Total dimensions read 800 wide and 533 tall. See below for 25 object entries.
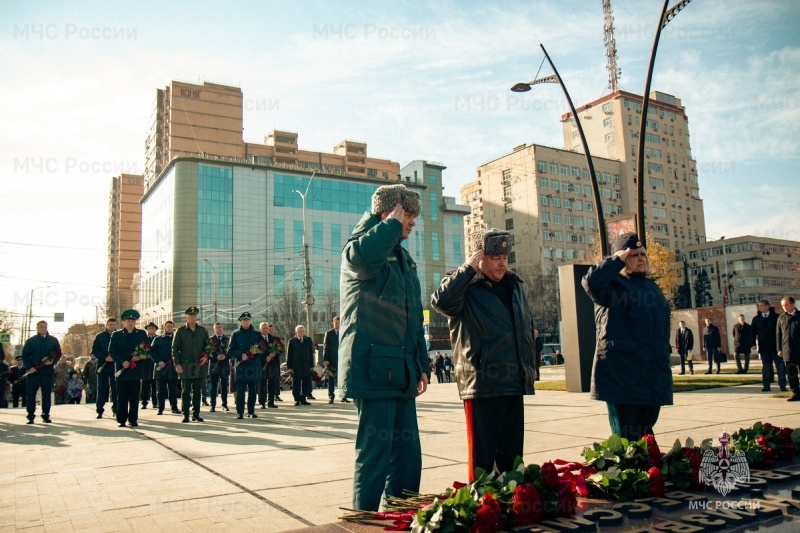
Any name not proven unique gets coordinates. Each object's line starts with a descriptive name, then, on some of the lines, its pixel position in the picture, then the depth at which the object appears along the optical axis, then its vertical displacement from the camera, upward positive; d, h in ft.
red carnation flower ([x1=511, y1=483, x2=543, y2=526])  10.16 -2.76
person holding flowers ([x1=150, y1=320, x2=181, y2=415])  46.75 -1.16
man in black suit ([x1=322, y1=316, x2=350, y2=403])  50.52 -0.33
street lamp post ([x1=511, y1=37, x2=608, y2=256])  49.23 +15.69
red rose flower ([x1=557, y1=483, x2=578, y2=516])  10.59 -2.82
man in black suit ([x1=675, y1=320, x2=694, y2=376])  68.63 -0.51
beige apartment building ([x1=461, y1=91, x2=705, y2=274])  306.96 +82.22
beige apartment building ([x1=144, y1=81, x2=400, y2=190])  286.66 +110.64
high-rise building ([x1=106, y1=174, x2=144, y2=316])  396.57 +80.98
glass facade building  216.13 +43.71
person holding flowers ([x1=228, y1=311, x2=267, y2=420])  39.73 -0.56
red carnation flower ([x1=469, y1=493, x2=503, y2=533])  9.57 -2.79
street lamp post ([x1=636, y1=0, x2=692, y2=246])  42.55 +18.88
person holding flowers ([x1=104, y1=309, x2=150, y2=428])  35.96 -0.53
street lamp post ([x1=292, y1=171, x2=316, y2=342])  108.94 +9.78
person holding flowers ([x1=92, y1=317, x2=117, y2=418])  44.14 -0.62
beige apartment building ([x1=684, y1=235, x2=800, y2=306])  326.24 +37.80
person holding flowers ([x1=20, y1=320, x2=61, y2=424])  40.52 -0.52
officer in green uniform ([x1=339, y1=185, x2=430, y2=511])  12.06 -0.05
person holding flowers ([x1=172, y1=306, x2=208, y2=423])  38.47 -0.43
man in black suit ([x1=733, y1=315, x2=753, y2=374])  57.72 -0.16
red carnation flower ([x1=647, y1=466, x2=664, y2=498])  11.68 -2.83
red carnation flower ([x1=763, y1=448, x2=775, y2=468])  13.56 -2.79
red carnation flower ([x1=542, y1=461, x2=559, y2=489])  10.71 -2.40
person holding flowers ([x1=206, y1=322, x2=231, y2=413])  46.32 -1.07
